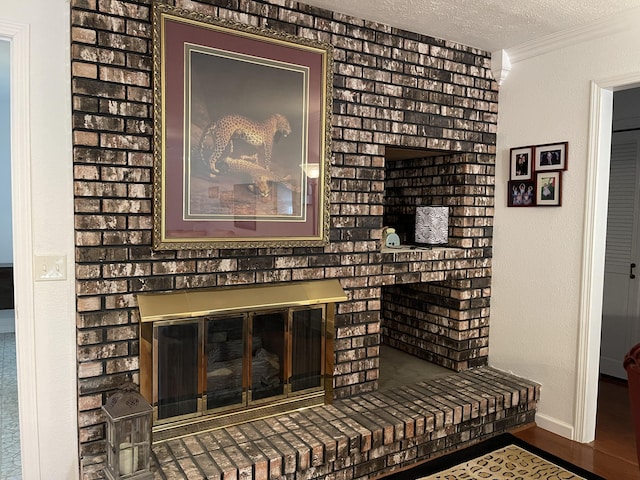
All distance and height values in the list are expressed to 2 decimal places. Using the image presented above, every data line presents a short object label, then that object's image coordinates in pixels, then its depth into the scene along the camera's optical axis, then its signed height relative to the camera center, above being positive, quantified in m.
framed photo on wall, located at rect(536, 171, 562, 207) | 2.99 +0.17
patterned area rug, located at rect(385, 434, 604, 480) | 2.51 -1.36
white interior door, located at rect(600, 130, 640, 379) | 3.94 -0.35
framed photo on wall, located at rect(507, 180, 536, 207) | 3.14 +0.15
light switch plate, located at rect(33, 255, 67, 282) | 2.10 -0.27
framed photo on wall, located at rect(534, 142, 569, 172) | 2.95 +0.37
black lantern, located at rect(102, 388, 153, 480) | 1.95 -0.94
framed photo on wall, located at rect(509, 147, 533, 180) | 3.15 +0.35
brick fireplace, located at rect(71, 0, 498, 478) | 2.11 +0.08
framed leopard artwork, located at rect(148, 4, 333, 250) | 2.21 +0.38
